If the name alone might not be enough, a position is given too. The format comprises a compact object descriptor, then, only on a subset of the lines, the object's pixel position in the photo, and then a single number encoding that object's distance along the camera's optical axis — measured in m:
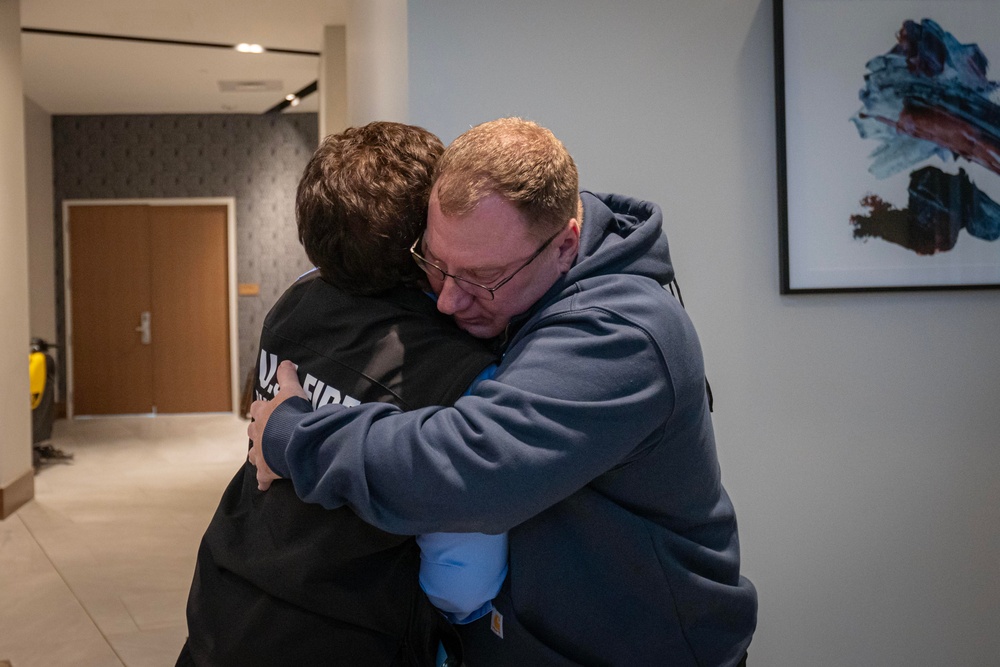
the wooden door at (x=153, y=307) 9.68
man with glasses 1.04
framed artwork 2.11
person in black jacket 1.13
